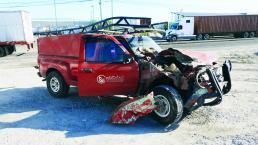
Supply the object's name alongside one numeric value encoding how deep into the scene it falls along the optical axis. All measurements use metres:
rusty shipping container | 39.78
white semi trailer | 22.36
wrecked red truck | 5.76
